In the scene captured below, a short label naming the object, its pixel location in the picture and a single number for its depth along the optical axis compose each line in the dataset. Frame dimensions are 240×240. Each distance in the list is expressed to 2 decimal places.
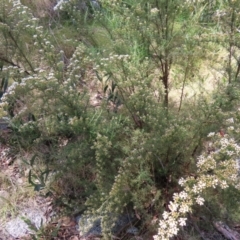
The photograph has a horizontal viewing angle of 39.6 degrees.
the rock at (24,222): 2.33
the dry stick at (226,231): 2.10
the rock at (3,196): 2.46
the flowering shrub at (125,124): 1.87
